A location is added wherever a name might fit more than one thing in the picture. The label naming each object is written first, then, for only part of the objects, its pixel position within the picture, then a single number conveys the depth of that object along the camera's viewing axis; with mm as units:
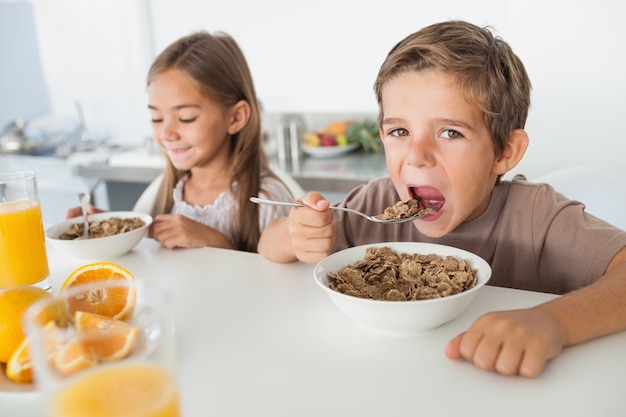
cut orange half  491
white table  641
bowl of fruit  2895
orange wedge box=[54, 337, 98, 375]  423
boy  1066
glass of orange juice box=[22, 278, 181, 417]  423
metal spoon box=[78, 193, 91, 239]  1295
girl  1730
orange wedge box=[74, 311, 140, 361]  445
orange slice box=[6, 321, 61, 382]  671
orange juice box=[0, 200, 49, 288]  999
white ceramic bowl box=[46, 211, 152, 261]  1180
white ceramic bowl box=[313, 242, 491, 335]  743
